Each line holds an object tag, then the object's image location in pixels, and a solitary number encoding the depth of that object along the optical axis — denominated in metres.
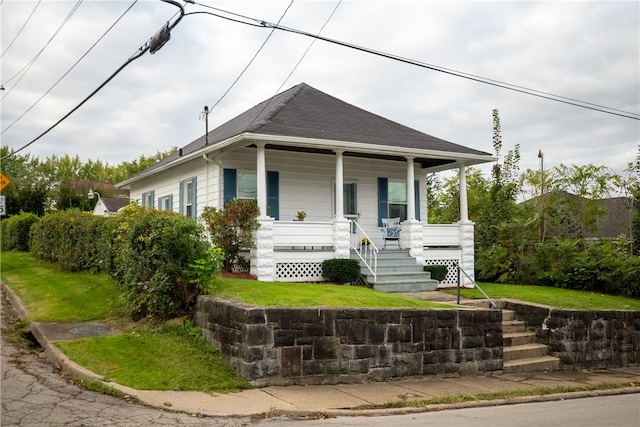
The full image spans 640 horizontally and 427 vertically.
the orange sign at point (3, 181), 14.98
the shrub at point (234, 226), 13.75
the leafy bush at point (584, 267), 16.33
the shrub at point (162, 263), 9.93
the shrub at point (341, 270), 14.38
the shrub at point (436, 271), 15.83
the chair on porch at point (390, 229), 16.44
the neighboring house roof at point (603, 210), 18.83
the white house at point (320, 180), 14.47
